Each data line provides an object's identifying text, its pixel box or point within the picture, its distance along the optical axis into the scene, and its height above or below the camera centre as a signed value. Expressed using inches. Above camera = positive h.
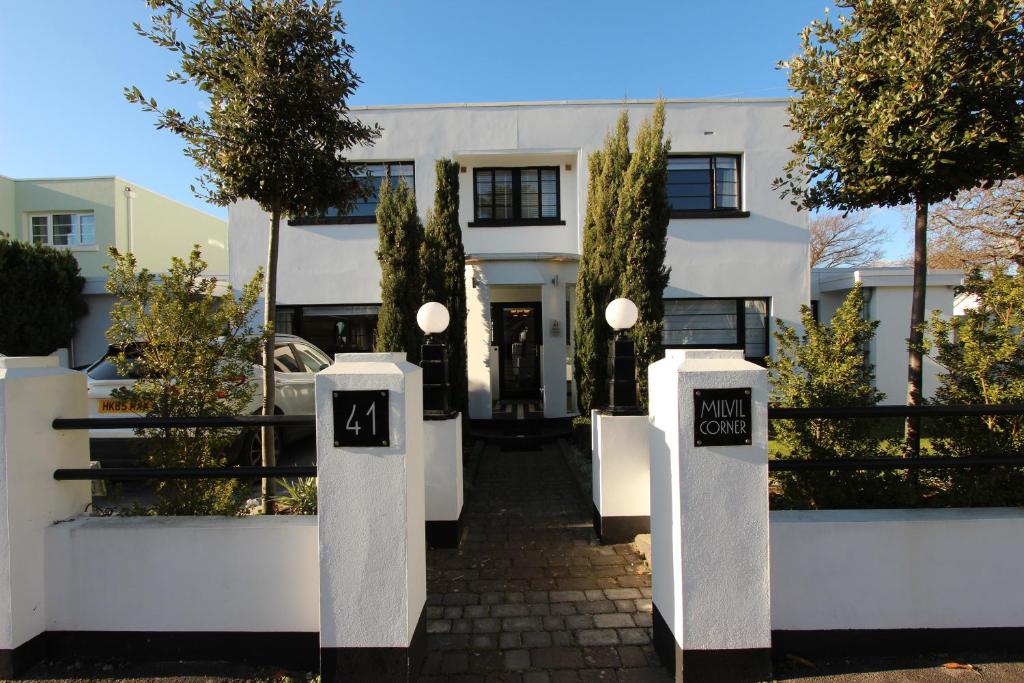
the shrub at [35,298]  412.8 +33.5
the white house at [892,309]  412.2 +19.0
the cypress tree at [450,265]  305.3 +42.3
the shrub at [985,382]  112.0 -11.7
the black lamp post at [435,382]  180.5 -16.0
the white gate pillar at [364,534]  96.0 -36.5
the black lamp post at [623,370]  175.8 -12.3
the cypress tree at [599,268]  277.9 +36.3
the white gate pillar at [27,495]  98.8 -31.2
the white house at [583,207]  384.5 +95.0
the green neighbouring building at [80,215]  633.6 +155.4
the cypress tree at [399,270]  287.9 +37.7
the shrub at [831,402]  124.4 -18.1
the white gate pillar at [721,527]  95.4 -35.5
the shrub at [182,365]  123.3 -6.6
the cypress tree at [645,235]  255.6 +50.3
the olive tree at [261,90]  140.7 +68.5
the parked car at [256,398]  202.8 -26.3
